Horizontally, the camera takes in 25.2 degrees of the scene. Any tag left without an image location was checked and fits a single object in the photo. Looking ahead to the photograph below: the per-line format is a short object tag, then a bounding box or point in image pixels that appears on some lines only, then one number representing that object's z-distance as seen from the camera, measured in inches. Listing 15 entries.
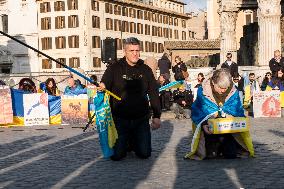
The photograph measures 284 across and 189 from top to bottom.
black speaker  878.4
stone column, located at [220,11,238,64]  1441.9
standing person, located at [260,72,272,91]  902.4
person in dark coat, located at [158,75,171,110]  919.0
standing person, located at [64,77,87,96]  835.4
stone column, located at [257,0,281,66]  1200.2
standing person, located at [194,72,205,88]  890.1
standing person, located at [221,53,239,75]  941.6
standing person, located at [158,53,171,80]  1095.6
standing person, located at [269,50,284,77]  903.5
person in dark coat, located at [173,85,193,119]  812.0
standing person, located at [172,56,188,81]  951.6
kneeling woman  395.2
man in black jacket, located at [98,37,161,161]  413.8
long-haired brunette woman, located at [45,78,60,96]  850.1
